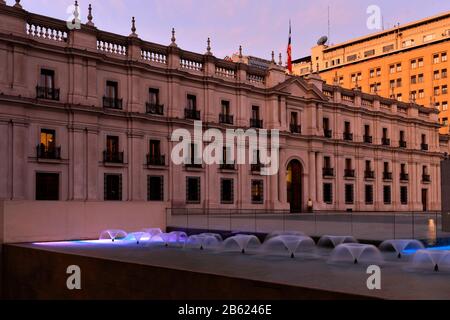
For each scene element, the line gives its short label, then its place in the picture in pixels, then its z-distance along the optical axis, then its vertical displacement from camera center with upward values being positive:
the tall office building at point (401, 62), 86.04 +22.16
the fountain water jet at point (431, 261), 13.52 -1.91
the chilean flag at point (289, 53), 53.52 +13.79
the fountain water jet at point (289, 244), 17.84 -2.00
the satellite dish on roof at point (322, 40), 111.44 +31.47
